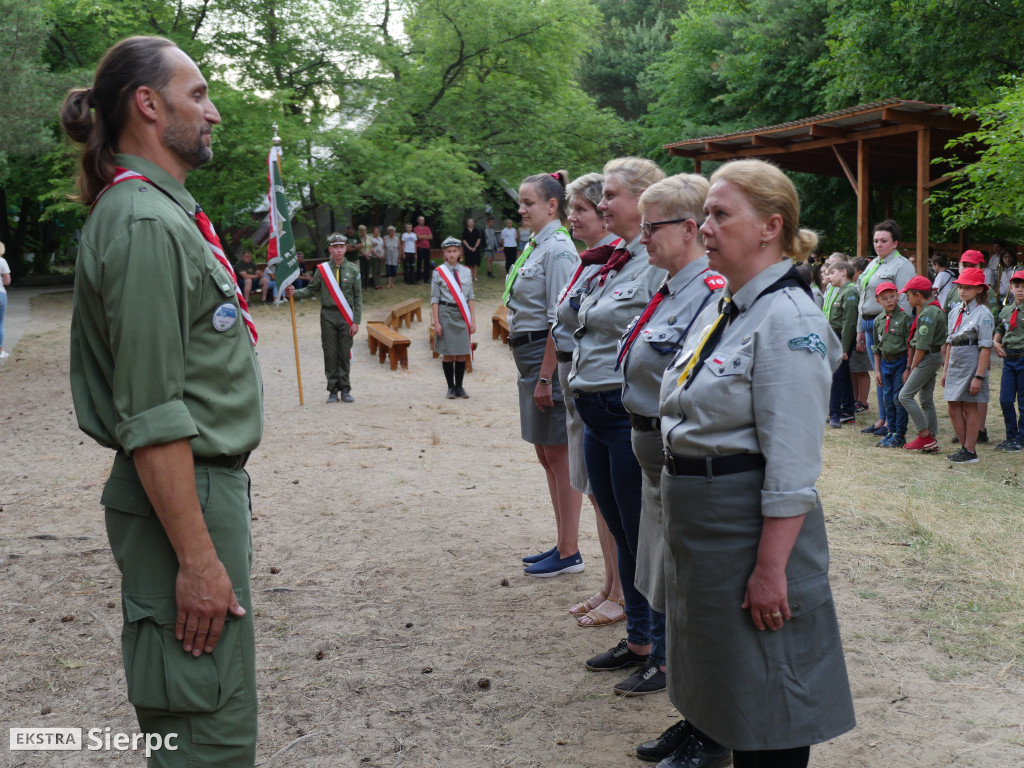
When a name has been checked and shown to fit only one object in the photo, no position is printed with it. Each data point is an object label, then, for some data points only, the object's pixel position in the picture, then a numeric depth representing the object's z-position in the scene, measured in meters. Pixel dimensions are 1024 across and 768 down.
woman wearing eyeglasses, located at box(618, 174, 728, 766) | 3.19
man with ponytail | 1.91
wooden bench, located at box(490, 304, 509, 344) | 16.34
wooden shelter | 13.58
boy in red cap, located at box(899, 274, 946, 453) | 8.21
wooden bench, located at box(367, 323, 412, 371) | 13.64
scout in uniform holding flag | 11.06
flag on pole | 10.91
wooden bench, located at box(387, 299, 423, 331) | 18.18
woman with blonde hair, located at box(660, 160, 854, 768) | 2.31
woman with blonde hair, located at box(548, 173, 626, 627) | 4.16
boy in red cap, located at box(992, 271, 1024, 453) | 8.22
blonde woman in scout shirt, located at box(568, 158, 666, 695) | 3.67
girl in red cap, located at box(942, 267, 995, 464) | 8.02
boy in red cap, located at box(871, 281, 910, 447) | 8.71
